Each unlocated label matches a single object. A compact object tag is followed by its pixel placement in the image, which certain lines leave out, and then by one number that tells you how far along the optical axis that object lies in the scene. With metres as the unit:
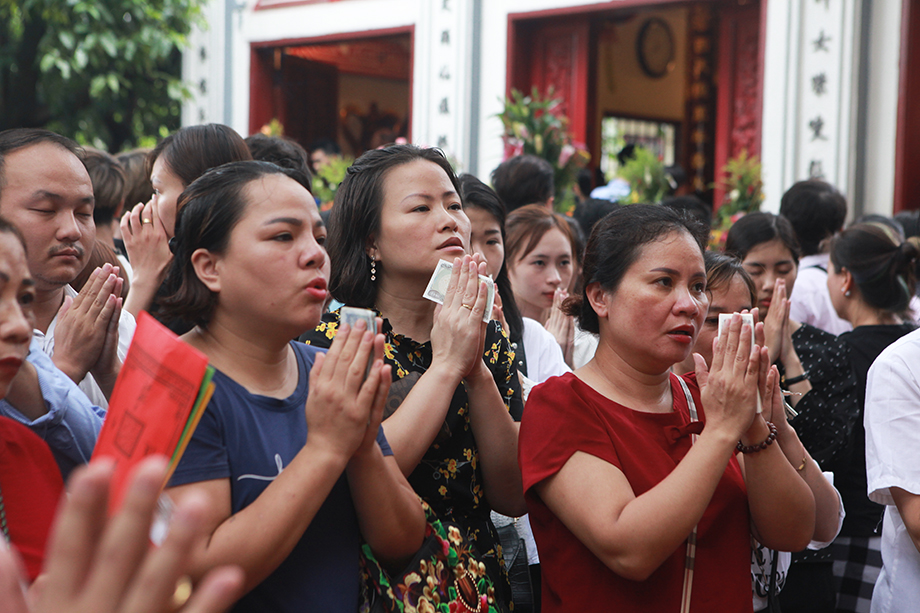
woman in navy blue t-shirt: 1.33
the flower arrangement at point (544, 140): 5.49
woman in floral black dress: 1.76
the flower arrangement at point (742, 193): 5.71
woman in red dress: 1.60
